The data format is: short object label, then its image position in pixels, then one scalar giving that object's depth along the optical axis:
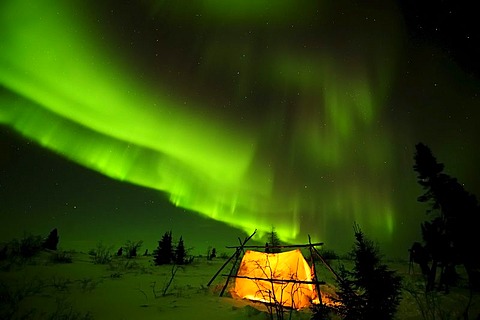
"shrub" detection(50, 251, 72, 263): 15.17
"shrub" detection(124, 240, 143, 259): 25.67
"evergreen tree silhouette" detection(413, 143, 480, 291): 13.38
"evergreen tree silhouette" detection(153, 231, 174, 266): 24.13
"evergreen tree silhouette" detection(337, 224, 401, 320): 5.61
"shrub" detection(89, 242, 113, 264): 17.65
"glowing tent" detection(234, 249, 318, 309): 10.45
